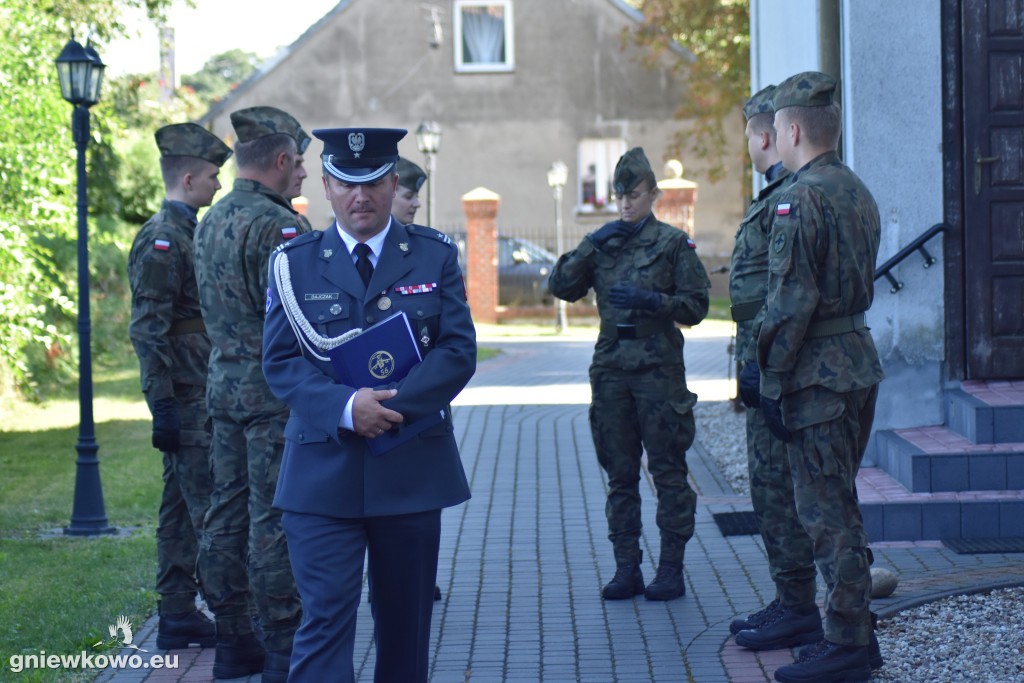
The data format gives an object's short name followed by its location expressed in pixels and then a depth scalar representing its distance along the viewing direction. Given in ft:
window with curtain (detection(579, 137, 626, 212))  119.14
